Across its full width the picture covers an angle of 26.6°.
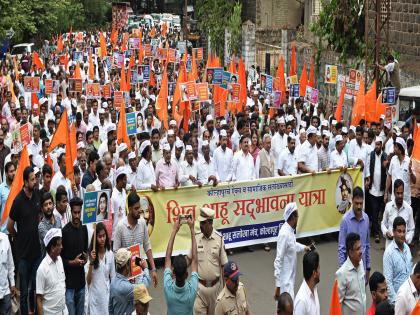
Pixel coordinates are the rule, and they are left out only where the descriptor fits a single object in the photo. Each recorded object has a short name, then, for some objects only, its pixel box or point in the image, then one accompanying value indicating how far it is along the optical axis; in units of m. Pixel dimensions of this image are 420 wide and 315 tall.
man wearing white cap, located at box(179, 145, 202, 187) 12.20
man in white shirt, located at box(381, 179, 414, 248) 9.53
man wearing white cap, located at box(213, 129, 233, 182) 12.86
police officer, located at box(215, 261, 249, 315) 6.89
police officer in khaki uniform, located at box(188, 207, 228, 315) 7.85
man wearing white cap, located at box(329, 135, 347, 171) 12.62
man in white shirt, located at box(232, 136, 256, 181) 12.41
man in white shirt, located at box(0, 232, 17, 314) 8.00
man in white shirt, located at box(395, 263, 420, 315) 6.70
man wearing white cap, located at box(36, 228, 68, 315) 7.73
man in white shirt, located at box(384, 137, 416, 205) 11.77
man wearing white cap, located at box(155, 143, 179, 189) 11.92
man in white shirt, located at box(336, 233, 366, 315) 7.48
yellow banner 11.09
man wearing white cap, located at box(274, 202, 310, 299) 8.46
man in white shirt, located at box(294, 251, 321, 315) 6.69
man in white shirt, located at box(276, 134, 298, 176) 12.74
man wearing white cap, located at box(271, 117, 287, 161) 14.01
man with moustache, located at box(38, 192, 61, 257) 8.60
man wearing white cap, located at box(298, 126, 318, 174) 12.70
